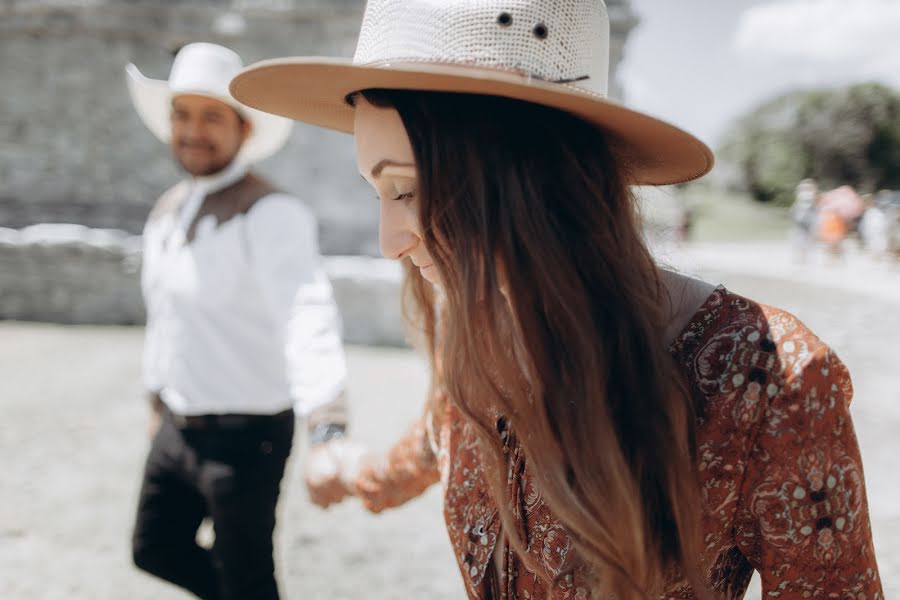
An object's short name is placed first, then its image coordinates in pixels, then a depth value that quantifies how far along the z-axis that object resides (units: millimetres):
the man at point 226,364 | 1936
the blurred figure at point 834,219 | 13398
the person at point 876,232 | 14453
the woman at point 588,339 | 878
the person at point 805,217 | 14094
